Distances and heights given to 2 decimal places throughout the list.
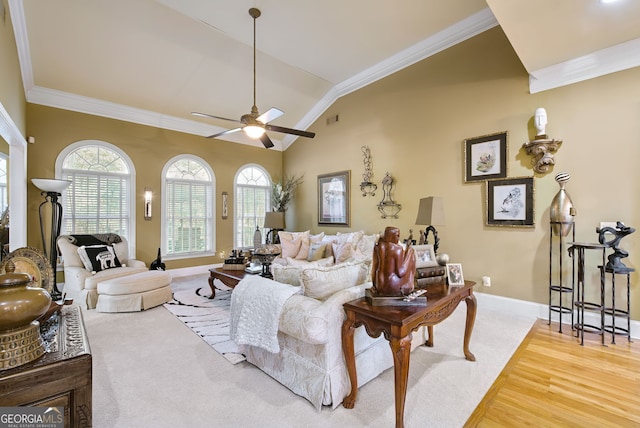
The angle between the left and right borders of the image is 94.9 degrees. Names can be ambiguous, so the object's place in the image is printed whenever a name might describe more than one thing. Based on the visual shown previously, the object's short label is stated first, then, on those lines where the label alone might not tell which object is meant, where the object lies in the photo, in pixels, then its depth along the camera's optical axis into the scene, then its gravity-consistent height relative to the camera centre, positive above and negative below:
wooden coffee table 3.96 -0.87
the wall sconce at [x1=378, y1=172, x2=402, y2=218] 5.16 +0.20
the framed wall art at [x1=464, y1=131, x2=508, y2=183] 3.93 +0.79
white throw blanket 2.15 -0.74
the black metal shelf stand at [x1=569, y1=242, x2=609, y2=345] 3.00 -0.94
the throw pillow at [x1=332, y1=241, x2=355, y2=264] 4.68 -0.61
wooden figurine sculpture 1.97 -0.35
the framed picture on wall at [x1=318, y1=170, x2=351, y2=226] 6.04 +0.36
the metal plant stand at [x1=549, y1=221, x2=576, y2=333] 3.32 -0.83
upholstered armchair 4.12 -0.77
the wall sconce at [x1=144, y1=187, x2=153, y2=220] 5.76 +0.27
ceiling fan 3.62 +1.14
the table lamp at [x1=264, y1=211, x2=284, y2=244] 6.73 -0.15
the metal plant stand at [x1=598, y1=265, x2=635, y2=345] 2.94 -1.02
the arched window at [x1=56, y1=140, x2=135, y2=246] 5.07 +0.46
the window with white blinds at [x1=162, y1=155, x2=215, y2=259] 6.09 +0.15
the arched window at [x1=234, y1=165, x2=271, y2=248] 7.09 +0.34
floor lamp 4.25 +0.04
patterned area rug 2.92 -1.32
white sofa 1.97 -0.91
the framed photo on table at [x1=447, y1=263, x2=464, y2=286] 2.47 -0.51
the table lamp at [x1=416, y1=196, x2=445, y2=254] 3.46 +0.03
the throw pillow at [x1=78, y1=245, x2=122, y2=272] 4.36 -0.65
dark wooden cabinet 1.37 -0.82
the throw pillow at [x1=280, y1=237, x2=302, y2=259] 5.48 -0.61
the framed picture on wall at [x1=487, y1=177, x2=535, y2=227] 3.72 +0.16
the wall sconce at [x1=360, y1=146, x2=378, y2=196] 5.55 +0.72
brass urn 1.32 -0.47
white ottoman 3.94 -1.09
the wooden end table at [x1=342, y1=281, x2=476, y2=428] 1.72 -0.69
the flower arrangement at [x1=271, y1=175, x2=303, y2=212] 7.42 +0.52
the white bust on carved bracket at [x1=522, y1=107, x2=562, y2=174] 3.50 +0.83
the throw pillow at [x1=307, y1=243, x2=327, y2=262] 5.12 -0.65
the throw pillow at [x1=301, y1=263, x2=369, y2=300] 2.15 -0.49
